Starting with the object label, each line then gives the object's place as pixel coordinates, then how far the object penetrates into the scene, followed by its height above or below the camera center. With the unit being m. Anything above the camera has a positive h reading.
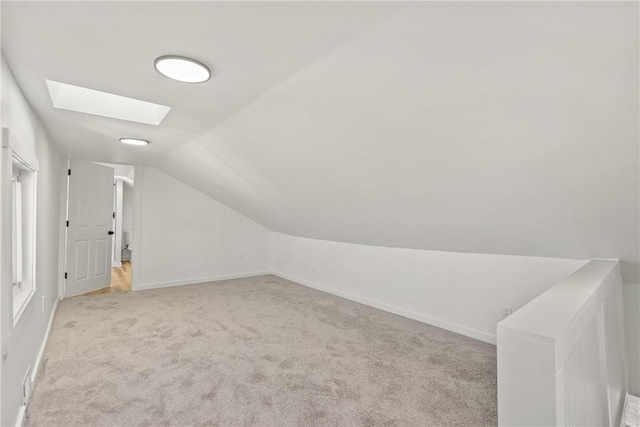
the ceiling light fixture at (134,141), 3.25 +0.86
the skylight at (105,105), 2.33 +0.92
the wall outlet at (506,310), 2.95 -0.83
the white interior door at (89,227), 4.54 -0.09
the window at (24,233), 2.04 -0.09
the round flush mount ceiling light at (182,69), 1.53 +0.79
